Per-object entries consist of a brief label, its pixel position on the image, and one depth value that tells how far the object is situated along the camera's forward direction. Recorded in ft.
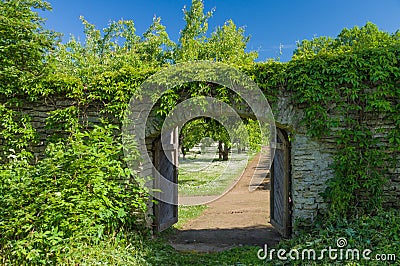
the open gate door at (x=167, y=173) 20.48
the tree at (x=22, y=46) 19.36
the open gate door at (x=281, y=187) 19.99
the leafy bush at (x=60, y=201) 13.73
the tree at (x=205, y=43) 44.24
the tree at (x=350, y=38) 51.52
